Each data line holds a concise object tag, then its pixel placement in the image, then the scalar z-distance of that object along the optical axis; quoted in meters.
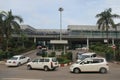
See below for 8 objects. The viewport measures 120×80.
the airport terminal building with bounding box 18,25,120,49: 35.60
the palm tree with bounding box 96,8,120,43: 22.48
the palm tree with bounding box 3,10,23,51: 20.36
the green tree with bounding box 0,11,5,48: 19.96
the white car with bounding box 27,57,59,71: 11.85
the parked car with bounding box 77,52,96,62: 15.94
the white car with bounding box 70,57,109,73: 10.53
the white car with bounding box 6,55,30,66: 14.15
